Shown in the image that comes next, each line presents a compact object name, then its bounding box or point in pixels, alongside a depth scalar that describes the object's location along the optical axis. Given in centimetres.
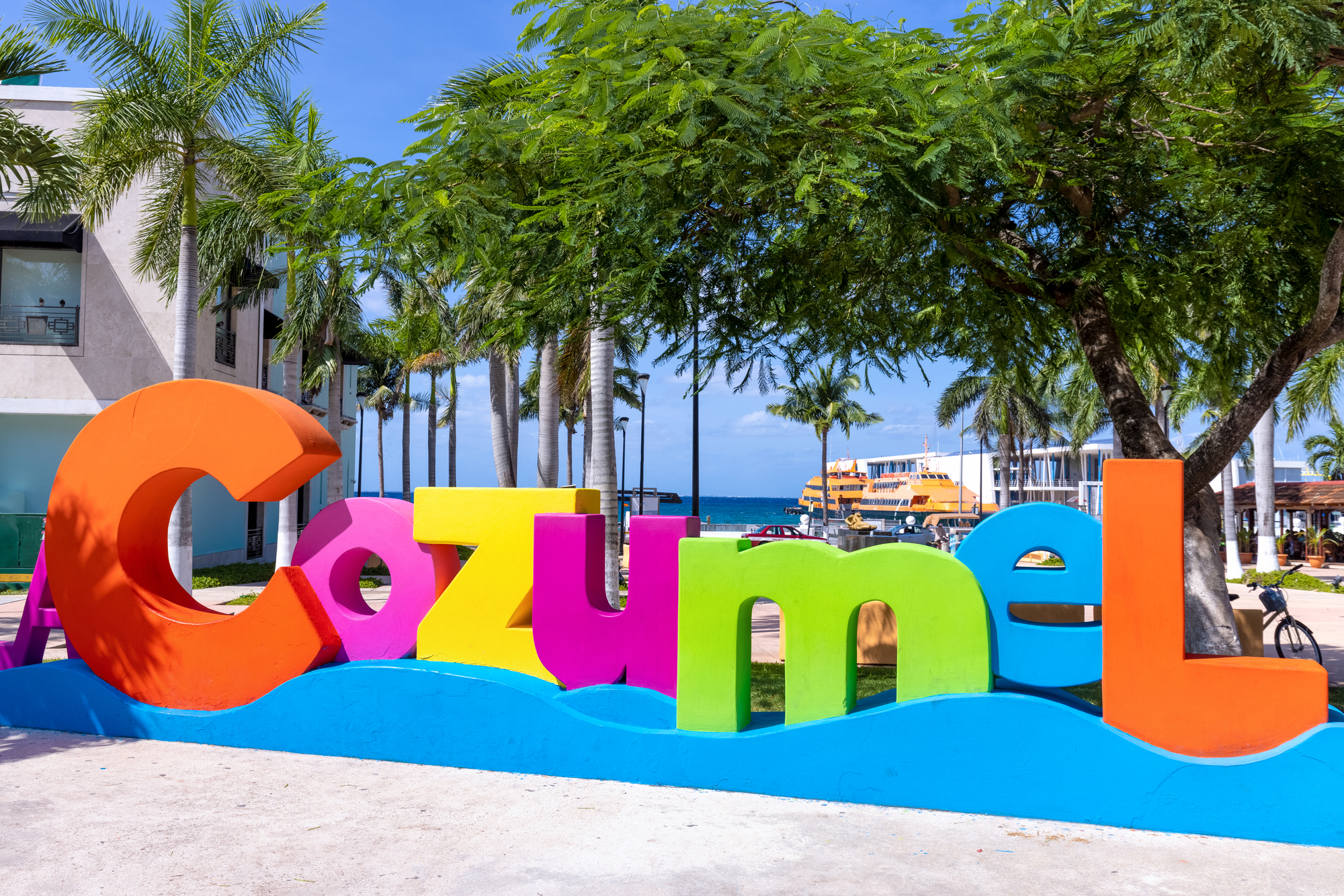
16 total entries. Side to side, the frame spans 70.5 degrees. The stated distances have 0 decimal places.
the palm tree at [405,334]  2203
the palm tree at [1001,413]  5144
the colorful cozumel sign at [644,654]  569
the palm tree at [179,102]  1375
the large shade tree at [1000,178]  581
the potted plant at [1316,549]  3453
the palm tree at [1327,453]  6003
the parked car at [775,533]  3159
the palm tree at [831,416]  5219
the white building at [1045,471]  6938
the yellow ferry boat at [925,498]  8125
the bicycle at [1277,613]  1110
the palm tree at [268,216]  1545
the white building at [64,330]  2138
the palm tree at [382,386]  5367
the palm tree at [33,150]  1217
